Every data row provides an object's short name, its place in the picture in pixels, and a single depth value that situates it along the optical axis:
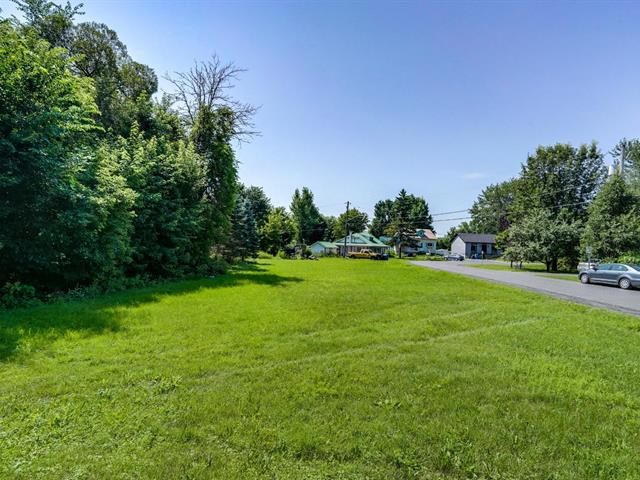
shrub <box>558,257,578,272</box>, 27.61
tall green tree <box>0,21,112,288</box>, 7.69
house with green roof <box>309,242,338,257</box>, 57.97
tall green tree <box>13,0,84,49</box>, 16.98
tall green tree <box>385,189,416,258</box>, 54.75
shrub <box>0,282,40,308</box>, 7.58
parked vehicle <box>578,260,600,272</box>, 24.24
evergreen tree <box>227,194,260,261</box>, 24.56
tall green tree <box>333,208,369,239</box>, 68.38
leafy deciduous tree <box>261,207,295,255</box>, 42.72
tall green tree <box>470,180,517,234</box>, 67.75
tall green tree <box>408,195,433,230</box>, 66.81
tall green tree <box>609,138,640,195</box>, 24.61
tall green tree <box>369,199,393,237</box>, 74.88
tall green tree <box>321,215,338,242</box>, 68.88
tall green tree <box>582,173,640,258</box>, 21.98
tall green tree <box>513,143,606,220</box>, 35.91
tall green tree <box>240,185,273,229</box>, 52.59
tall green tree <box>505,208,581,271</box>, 26.69
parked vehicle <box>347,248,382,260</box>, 45.12
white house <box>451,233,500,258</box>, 58.19
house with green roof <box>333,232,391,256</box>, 56.19
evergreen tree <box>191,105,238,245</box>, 17.62
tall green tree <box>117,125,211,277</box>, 12.75
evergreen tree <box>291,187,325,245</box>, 63.31
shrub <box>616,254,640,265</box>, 20.87
